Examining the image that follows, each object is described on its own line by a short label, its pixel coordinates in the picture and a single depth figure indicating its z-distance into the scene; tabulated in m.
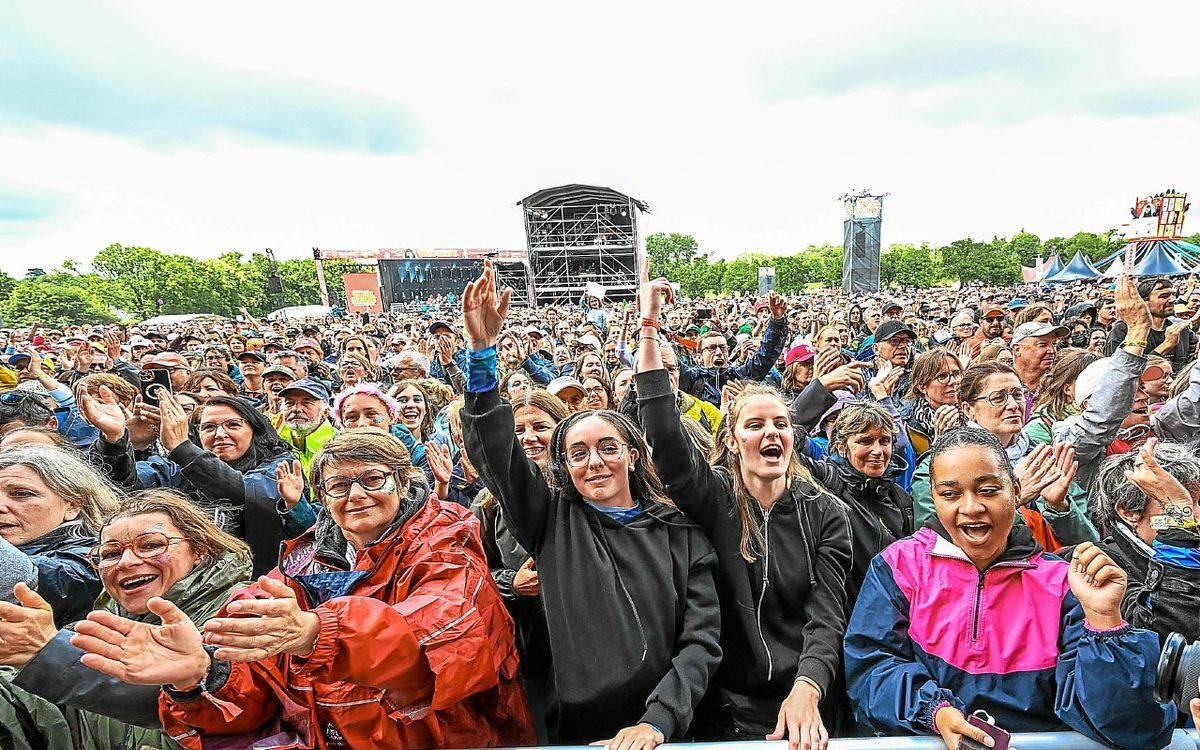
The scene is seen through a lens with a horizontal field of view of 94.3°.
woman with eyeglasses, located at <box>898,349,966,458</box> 3.97
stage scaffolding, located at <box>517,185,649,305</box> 40.62
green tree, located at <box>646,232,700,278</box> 87.86
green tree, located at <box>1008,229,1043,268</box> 69.38
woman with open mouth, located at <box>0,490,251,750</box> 1.60
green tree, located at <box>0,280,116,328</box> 56.38
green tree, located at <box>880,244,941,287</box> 68.69
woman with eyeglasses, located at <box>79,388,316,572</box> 3.03
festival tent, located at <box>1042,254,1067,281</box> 36.45
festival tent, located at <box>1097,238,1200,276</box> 28.11
